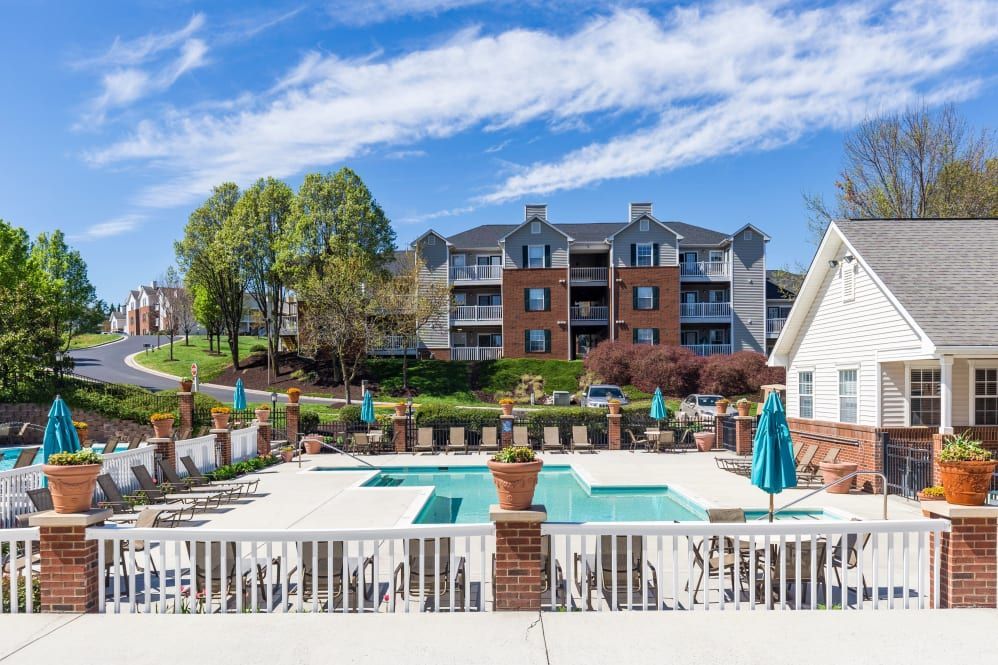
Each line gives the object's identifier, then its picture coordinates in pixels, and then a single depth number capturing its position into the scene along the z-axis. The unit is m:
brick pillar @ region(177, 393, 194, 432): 23.22
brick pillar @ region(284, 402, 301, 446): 24.50
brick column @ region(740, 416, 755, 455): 23.66
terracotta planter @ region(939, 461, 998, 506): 6.70
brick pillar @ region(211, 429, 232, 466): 19.80
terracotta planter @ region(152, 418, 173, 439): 16.41
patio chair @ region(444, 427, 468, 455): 24.84
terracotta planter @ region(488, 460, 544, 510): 6.59
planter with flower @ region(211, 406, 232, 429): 20.00
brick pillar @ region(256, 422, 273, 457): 23.20
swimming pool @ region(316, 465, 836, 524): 15.03
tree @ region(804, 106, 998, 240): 32.75
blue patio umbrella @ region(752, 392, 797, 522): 11.28
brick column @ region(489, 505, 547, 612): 6.62
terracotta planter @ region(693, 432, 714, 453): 25.05
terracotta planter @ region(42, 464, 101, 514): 6.70
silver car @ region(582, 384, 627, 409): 35.16
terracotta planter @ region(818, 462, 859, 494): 16.34
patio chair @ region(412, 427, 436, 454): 24.80
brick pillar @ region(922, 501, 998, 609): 6.74
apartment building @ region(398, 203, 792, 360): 45.62
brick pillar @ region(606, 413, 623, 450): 25.66
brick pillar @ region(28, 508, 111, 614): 6.68
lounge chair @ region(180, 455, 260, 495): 16.66
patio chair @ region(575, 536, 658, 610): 6.84
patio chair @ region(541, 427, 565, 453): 24.59
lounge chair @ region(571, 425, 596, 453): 24.77
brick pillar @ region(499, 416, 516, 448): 24.92
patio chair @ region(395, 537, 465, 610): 7.30
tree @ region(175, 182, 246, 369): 47.34
